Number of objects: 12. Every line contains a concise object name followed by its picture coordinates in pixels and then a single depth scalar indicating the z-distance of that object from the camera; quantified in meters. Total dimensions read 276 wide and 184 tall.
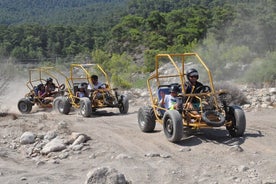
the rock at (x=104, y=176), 5.56
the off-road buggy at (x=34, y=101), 15.74
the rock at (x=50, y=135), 9.00
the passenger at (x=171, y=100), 8.70
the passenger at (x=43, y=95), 15.91
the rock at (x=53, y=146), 8.12
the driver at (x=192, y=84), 8.70
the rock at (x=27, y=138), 8.91
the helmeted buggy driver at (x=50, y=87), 16.20
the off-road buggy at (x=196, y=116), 7.96
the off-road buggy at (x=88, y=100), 12.93
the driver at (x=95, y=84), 13.67
